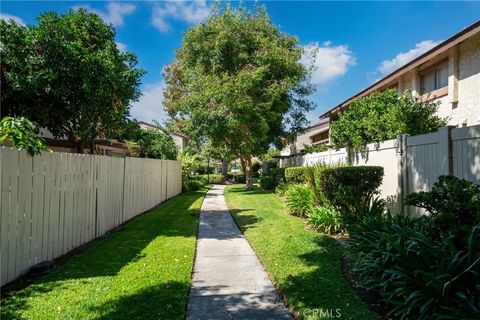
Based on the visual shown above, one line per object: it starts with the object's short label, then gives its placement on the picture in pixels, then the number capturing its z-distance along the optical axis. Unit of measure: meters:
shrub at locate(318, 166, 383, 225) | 8.00
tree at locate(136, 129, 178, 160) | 19.84
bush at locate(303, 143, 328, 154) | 19.61
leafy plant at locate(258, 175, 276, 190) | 22.30
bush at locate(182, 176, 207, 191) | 22.52
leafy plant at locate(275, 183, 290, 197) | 17.28
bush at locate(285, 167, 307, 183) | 14.36
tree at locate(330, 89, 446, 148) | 10.19
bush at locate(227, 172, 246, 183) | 37.69
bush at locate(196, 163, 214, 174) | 37.67
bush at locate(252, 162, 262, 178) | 45.53
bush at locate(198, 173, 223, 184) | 34.80
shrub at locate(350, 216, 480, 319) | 3.29
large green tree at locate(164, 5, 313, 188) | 19.52
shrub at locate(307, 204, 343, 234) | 8.03
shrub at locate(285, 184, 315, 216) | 10.55
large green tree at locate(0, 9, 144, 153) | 8.15
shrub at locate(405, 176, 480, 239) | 4.06
